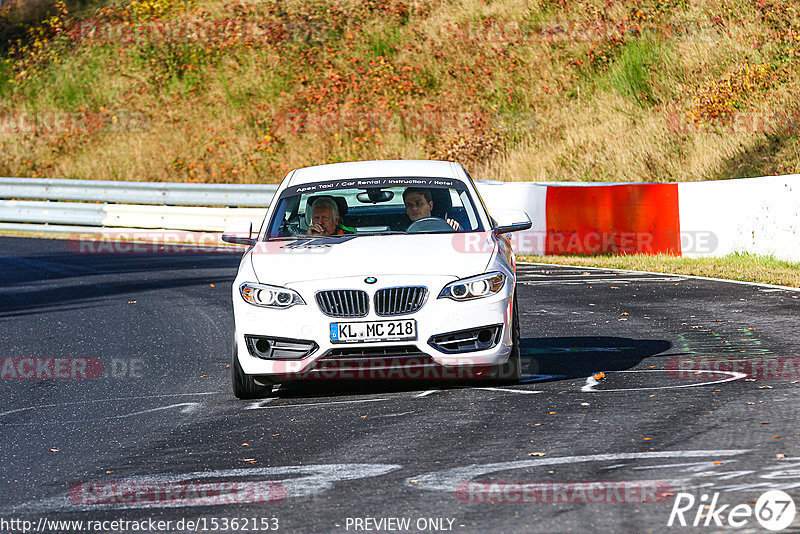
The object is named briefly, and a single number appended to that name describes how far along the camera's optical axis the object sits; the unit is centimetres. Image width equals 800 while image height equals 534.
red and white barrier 3097
